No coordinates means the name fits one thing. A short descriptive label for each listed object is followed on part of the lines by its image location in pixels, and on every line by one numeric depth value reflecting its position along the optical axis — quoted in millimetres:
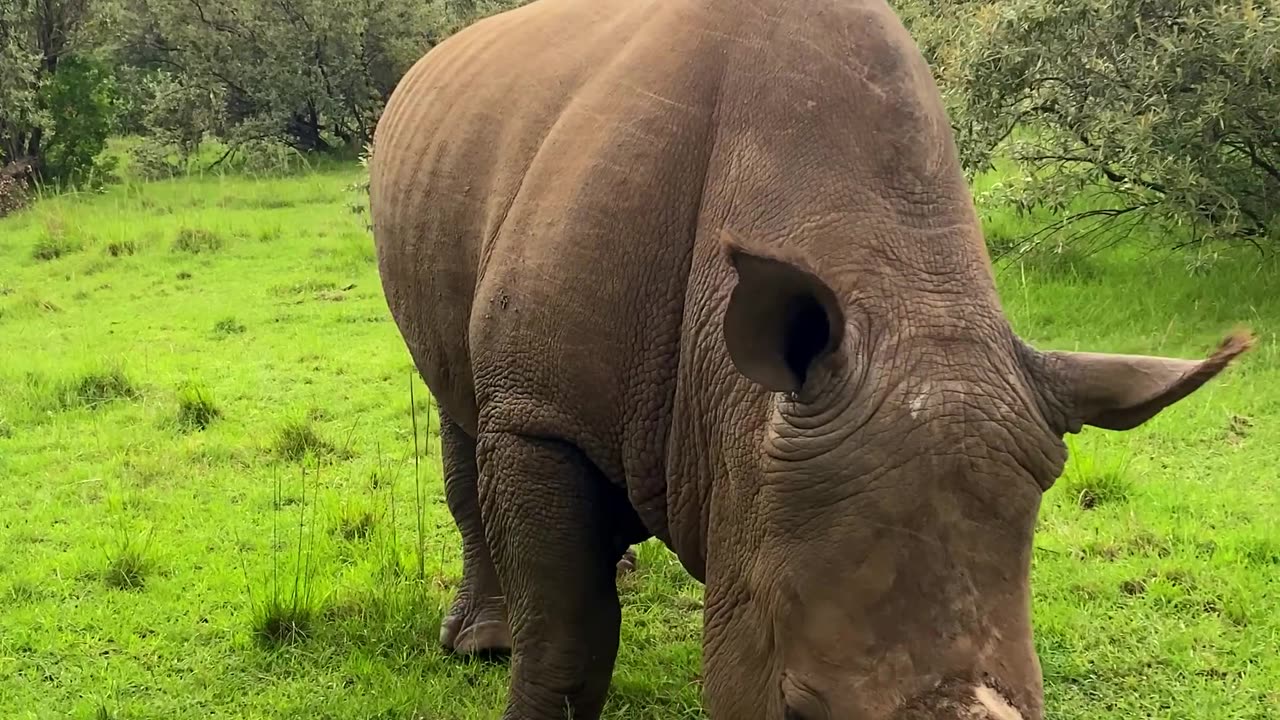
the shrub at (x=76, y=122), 15062
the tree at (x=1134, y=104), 7047
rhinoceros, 1816
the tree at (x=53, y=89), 14453
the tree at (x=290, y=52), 17859
